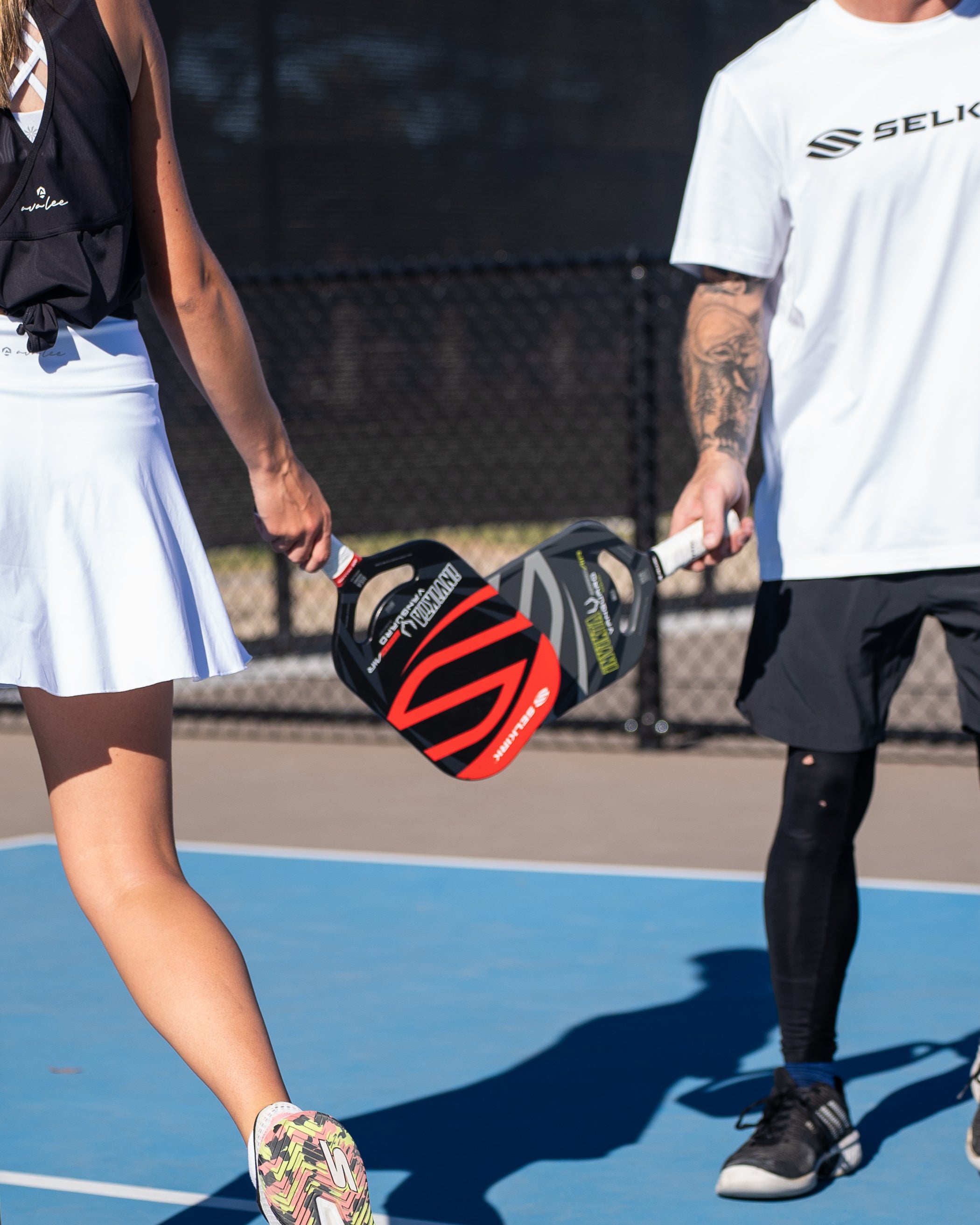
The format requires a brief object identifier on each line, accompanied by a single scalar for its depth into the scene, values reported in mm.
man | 5119
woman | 3735
